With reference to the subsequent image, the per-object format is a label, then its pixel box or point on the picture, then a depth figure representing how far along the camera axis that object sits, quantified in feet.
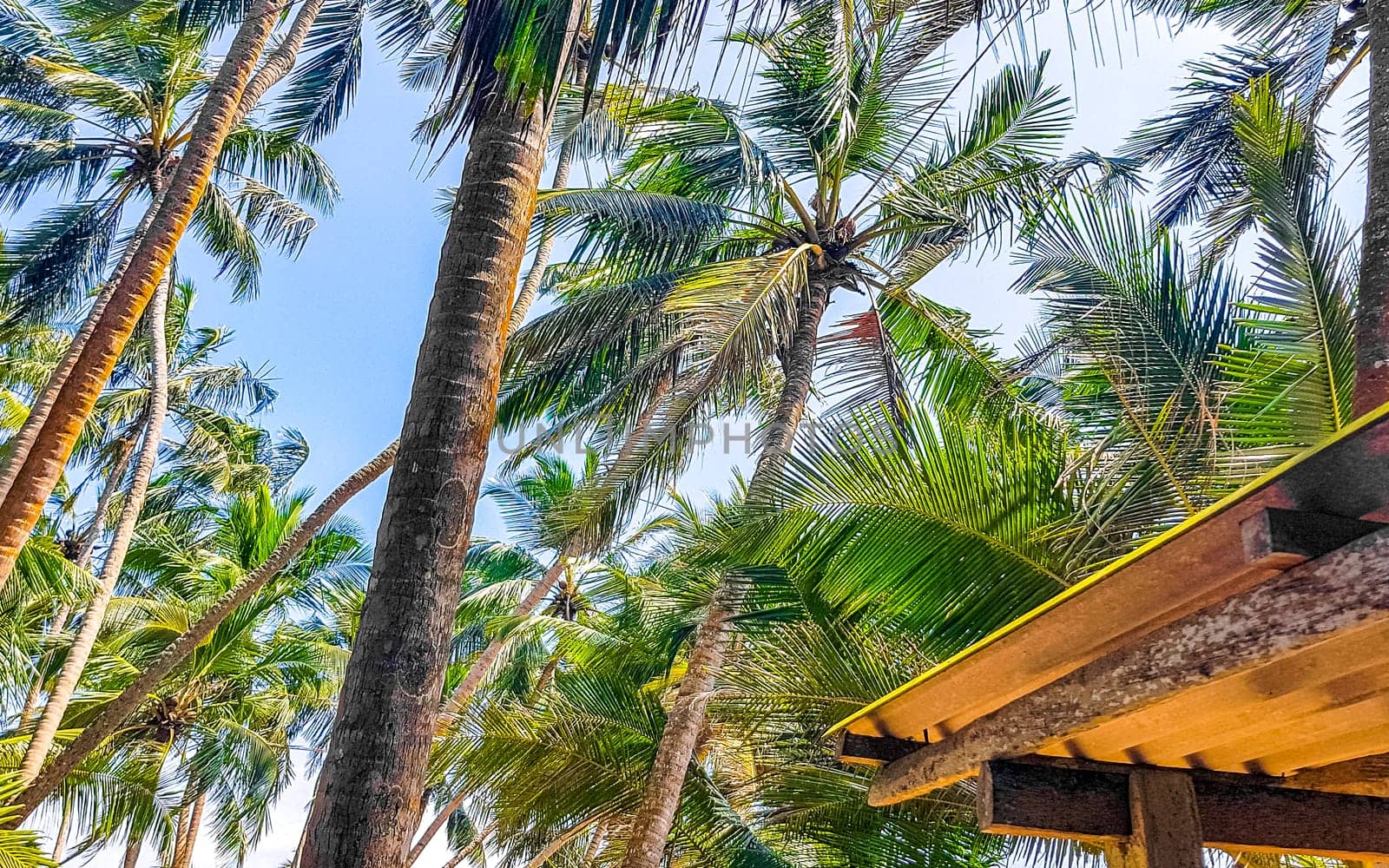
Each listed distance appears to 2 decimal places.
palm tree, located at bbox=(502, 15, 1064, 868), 31.32
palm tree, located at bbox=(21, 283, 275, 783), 34.60
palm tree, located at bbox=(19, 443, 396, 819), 22.29
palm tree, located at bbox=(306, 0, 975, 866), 9.21
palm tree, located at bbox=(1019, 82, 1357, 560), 15.37
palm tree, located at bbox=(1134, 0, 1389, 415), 29.17
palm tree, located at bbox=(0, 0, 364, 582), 21.09
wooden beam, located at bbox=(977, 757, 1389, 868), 11.55
